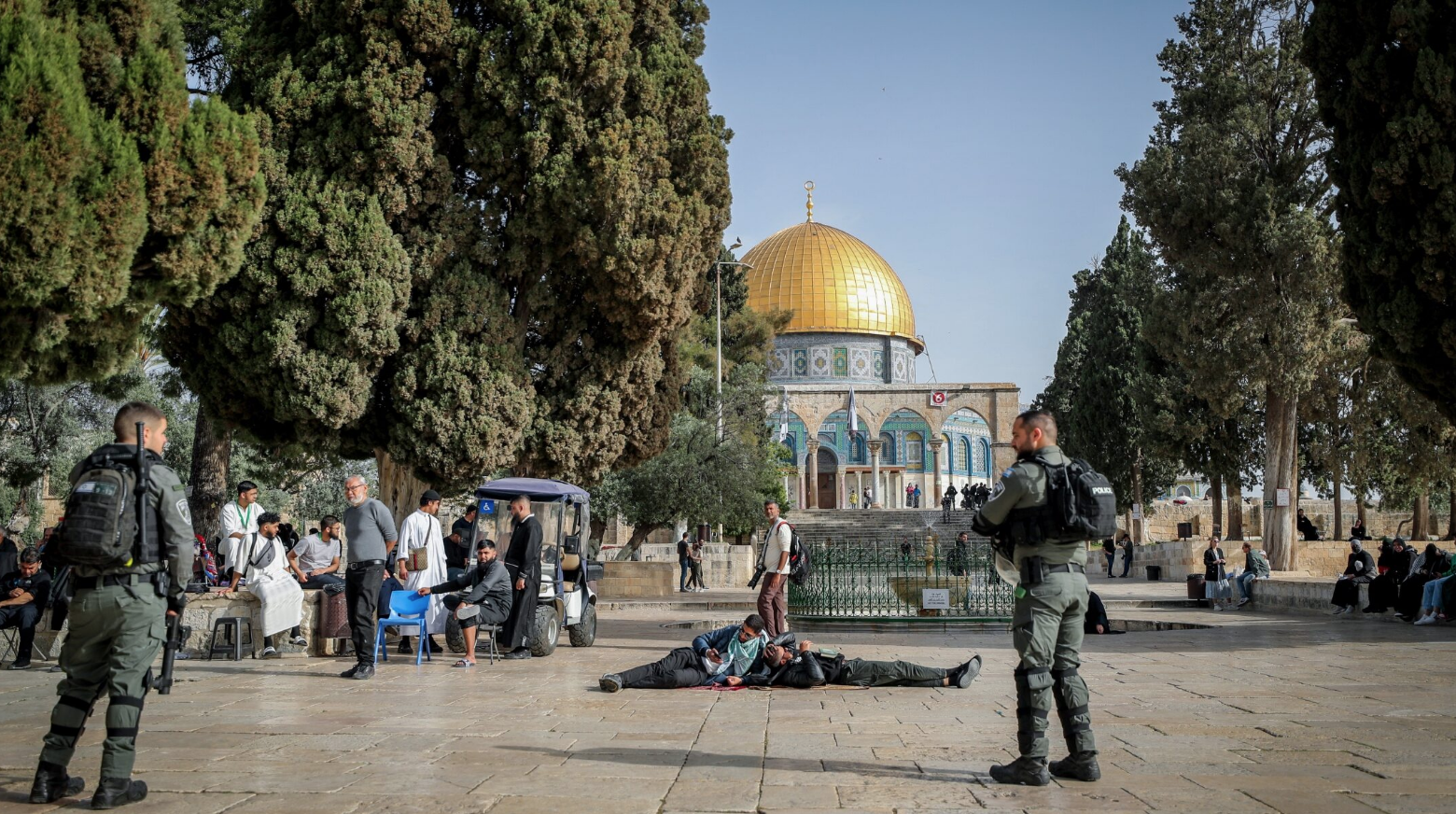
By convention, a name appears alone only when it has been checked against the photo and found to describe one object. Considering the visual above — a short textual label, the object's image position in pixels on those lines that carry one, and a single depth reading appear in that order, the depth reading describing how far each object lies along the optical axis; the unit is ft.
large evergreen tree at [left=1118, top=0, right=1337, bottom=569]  56.24
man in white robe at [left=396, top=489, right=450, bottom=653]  29.91
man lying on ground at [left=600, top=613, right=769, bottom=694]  24.12
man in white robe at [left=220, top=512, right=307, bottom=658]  29.63
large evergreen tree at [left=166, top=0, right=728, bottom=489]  38.58
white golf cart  34.71
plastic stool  29.76
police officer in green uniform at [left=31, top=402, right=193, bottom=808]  13.07
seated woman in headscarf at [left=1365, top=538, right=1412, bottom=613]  45.83
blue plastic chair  28.99
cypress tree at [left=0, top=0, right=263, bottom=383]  22.49
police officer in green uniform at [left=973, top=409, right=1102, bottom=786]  14.28
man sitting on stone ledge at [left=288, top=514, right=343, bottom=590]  32.44
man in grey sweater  26.37
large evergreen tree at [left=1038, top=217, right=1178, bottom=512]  101.65
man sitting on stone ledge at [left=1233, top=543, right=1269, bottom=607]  56.85
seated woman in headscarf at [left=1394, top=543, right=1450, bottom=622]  42.93
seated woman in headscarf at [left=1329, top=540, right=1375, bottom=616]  47.26
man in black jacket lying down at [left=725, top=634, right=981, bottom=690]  24.62
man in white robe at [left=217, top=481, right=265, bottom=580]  30.73
